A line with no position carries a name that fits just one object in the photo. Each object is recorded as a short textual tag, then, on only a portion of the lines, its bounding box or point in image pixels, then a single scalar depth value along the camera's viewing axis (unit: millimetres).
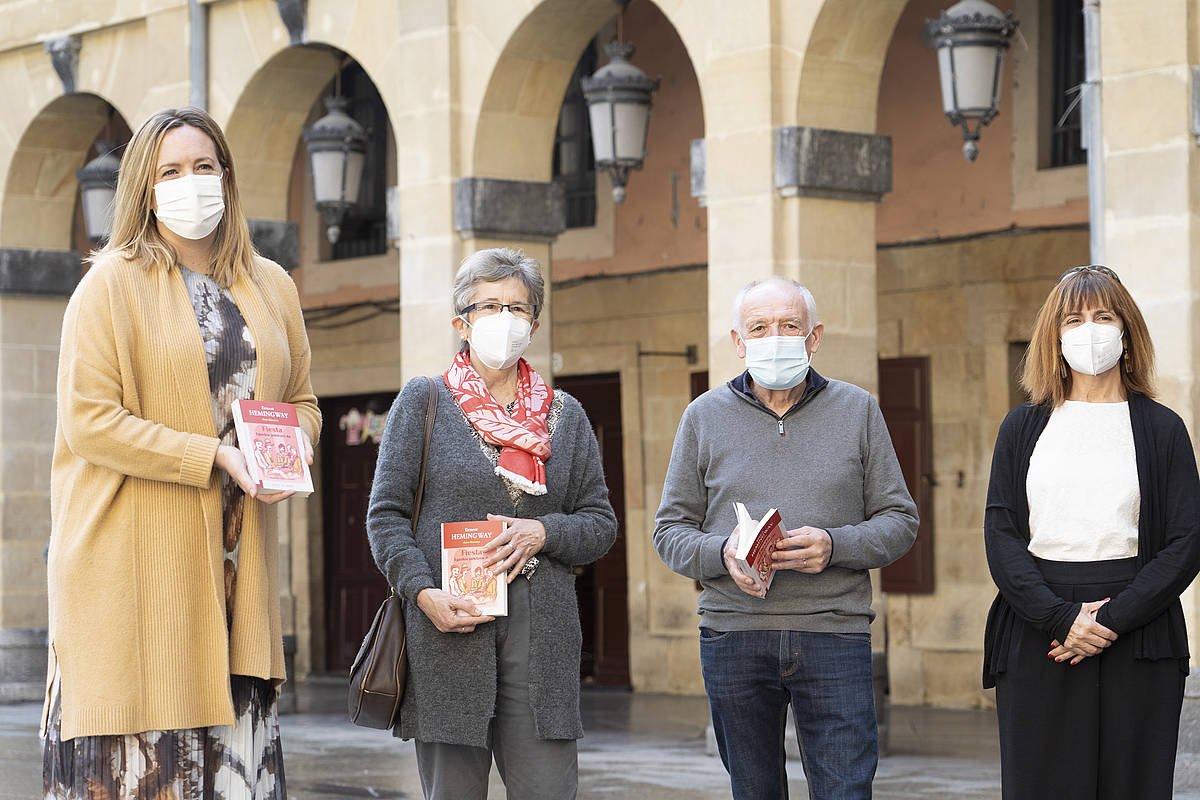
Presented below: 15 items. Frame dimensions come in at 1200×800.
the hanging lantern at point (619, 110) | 11422
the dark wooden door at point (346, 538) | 17578
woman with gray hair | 4902
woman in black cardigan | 5250
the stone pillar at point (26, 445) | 14555
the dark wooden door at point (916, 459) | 13359
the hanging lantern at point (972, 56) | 10078
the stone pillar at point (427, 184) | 11602
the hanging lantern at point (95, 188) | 14039
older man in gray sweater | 5141
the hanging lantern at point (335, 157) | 12859
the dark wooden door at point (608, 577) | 15438
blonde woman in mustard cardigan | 4441
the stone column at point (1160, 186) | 8273
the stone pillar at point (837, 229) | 9852
